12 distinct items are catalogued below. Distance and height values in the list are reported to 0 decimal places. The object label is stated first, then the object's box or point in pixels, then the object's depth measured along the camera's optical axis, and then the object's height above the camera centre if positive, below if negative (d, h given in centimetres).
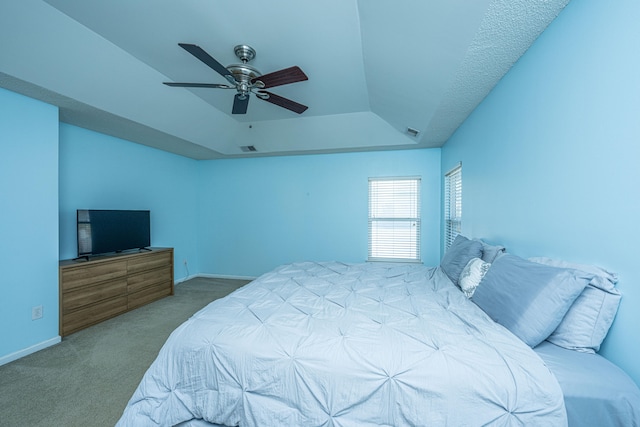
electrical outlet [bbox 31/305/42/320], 248 -98
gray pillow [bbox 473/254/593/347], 117 -41
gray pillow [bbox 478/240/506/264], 201 -31
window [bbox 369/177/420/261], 441 -13
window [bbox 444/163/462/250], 340 +11
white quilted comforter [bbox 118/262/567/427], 106 -71
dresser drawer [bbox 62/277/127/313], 277 -96
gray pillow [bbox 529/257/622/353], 112 -45
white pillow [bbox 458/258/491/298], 186 -46
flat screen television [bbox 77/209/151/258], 311 -28
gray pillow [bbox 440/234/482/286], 223 -39
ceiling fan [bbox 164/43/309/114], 196 +105
